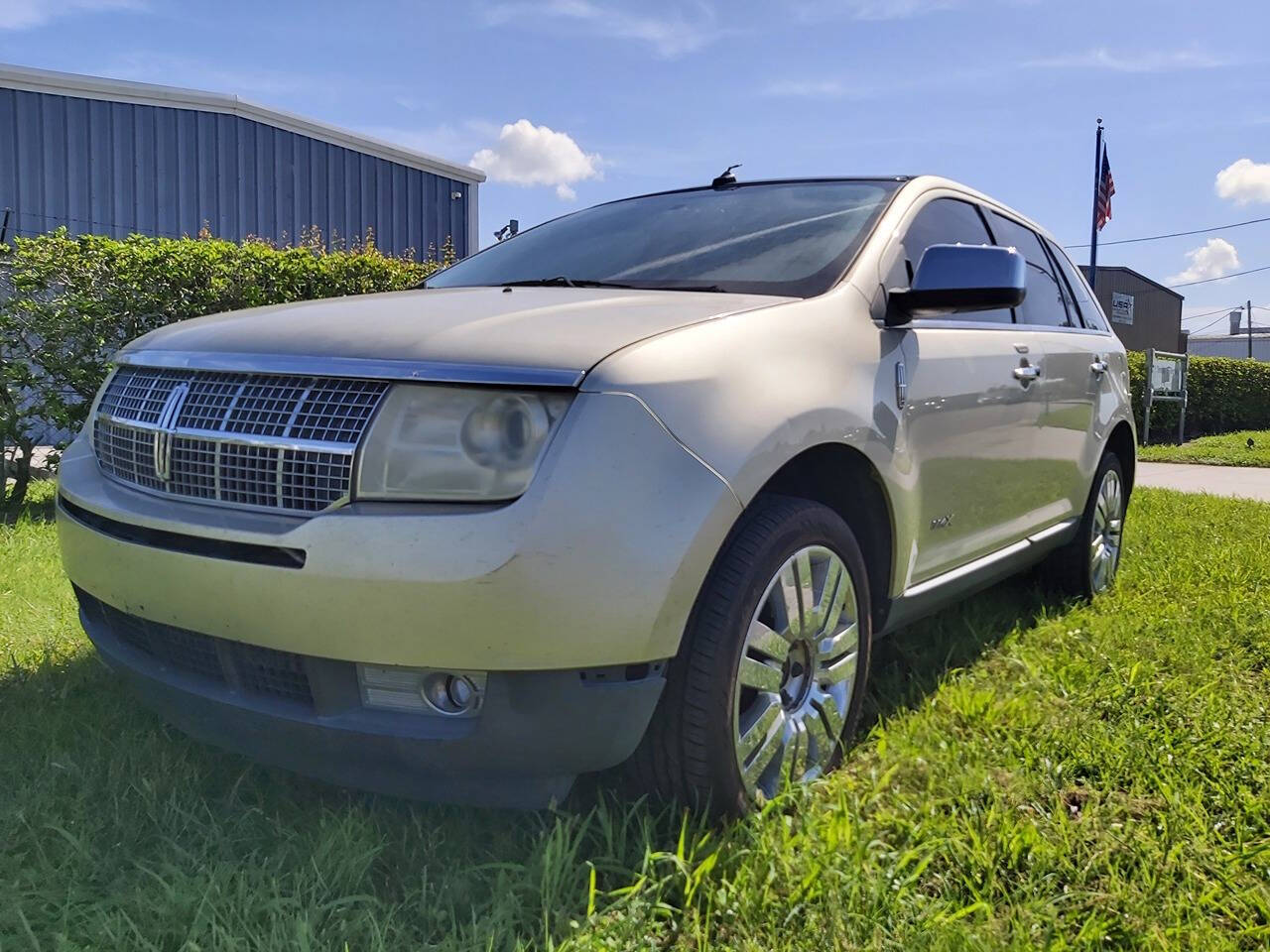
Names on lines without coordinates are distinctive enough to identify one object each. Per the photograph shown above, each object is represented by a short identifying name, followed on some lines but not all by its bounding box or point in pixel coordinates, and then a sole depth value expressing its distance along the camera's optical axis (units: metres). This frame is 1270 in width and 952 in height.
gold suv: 1.75
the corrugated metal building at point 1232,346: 68.20
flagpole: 24.58
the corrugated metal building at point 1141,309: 36.72
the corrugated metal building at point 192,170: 13.64
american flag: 24.53
